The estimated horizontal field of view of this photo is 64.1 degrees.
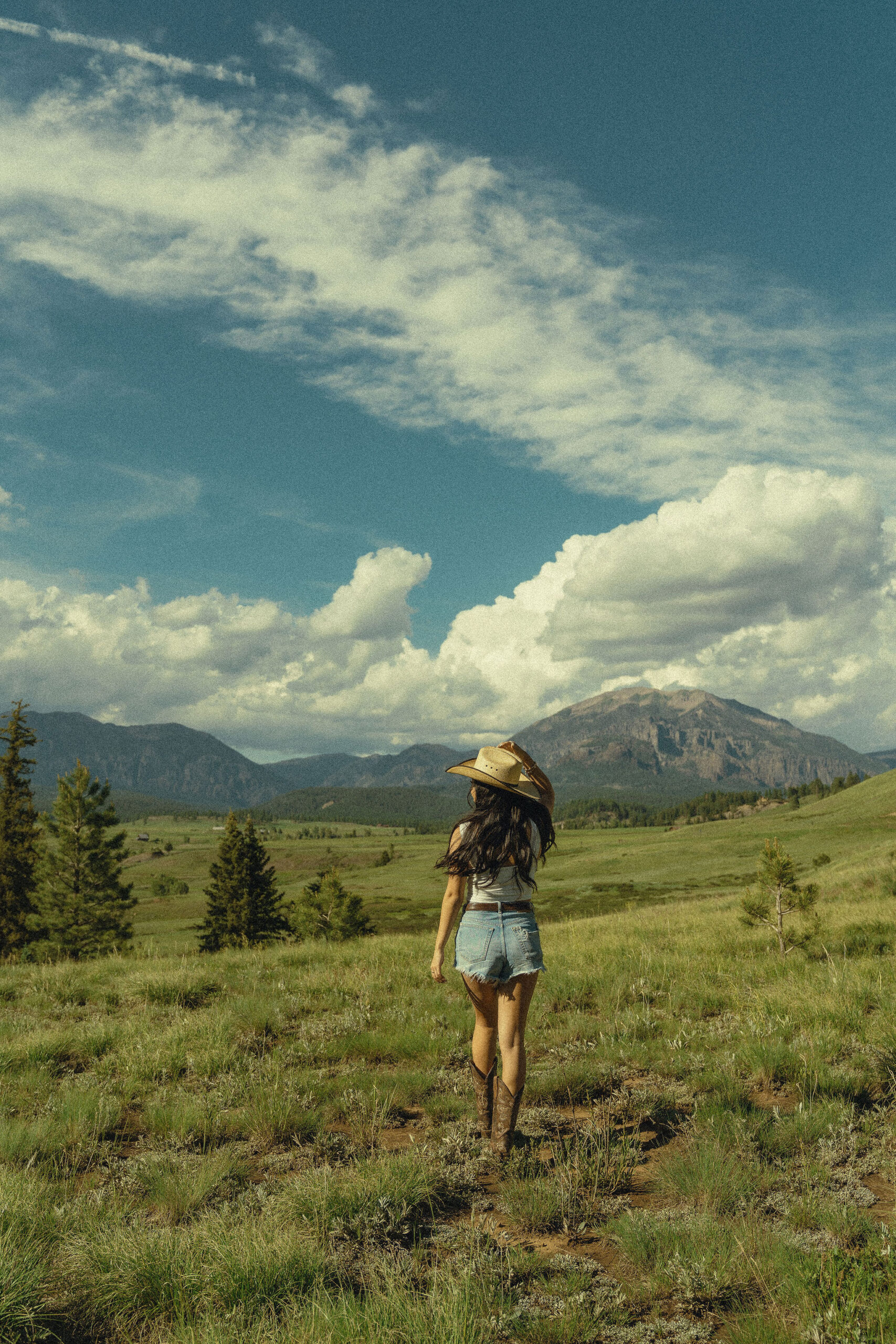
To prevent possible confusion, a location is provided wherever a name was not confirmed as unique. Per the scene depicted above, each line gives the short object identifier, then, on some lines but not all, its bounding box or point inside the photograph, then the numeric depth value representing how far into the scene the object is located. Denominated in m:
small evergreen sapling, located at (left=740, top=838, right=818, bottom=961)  14.46
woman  5.62
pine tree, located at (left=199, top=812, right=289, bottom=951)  50.47
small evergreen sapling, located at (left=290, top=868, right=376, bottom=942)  46.78
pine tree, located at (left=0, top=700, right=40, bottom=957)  41.78
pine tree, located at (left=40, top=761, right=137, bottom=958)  42.75
